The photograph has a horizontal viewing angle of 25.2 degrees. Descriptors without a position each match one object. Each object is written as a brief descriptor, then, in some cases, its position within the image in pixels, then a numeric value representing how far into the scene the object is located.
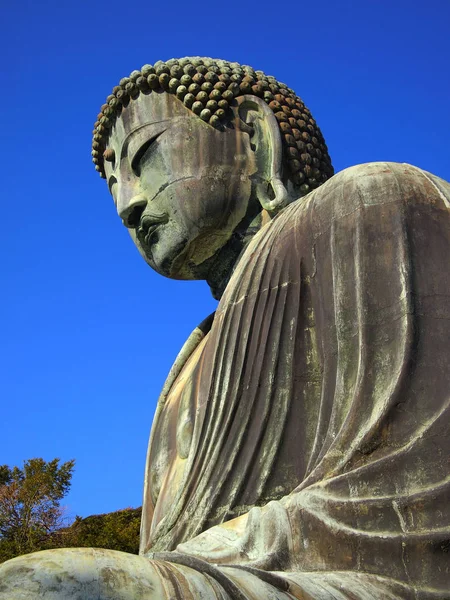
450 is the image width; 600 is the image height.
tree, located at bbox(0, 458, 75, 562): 18.56
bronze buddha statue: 4.39
